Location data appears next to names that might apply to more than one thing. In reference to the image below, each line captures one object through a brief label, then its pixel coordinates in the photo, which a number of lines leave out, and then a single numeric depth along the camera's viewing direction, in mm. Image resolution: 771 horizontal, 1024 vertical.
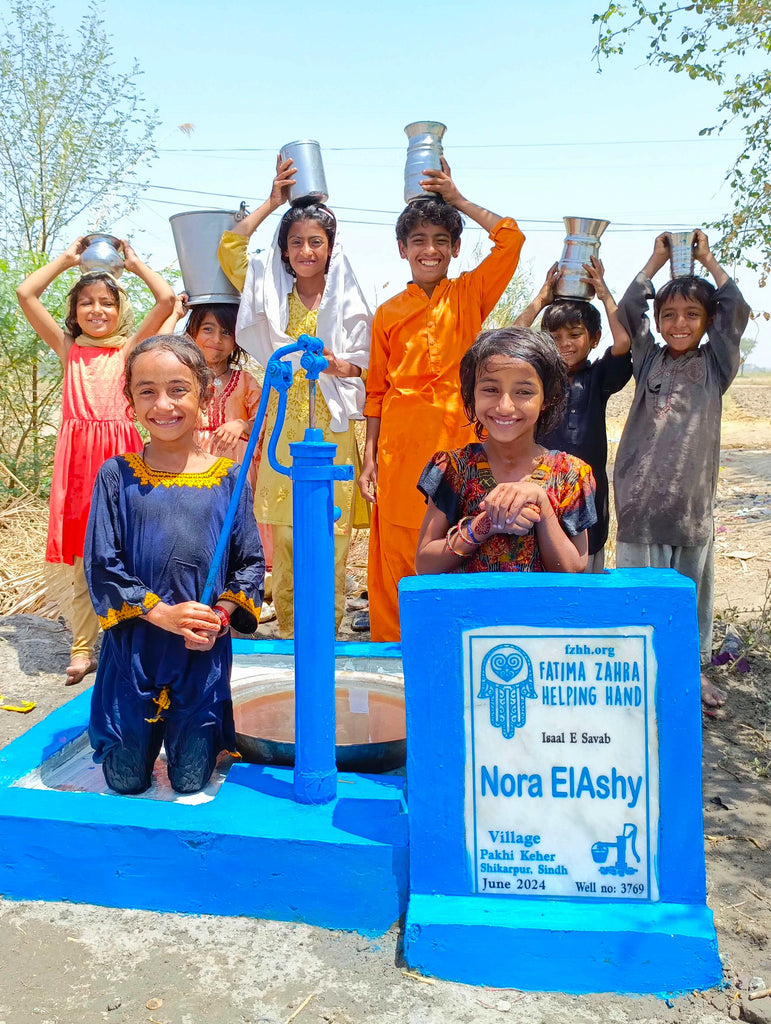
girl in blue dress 2414
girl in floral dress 2262
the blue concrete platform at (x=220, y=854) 2121
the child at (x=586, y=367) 3600
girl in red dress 3928
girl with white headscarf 3641
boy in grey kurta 3387
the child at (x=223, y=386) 3957
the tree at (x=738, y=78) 3729
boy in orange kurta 3467
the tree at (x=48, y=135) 7156
